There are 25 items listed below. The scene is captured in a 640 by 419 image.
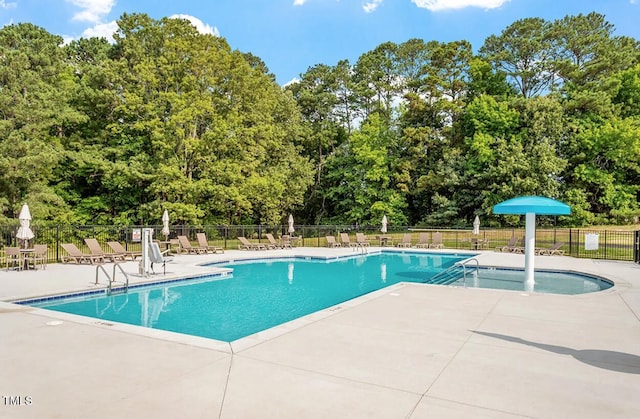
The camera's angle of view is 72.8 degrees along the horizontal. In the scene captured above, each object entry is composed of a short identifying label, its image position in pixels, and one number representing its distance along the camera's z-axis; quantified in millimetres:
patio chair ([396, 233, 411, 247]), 22136
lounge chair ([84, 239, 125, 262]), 13703
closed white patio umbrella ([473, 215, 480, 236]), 21344
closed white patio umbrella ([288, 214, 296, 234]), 22312
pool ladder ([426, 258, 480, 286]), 12033
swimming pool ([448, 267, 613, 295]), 10641
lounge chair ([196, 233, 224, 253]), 18120
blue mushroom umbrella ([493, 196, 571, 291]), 10227
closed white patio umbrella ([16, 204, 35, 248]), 11625
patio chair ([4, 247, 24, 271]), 11992
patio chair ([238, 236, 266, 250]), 20484
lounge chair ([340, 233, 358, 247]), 22234
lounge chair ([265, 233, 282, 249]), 21234
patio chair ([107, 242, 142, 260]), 14828
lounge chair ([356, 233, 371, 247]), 22177
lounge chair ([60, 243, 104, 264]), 13328
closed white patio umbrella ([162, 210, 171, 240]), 15820
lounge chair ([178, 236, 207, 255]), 17672
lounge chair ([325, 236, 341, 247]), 21844
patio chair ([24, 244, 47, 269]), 12133
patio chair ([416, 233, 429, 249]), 21859
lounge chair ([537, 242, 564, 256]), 17920
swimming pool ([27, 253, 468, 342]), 7582
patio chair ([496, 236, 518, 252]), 19250
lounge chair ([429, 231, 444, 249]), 21453
